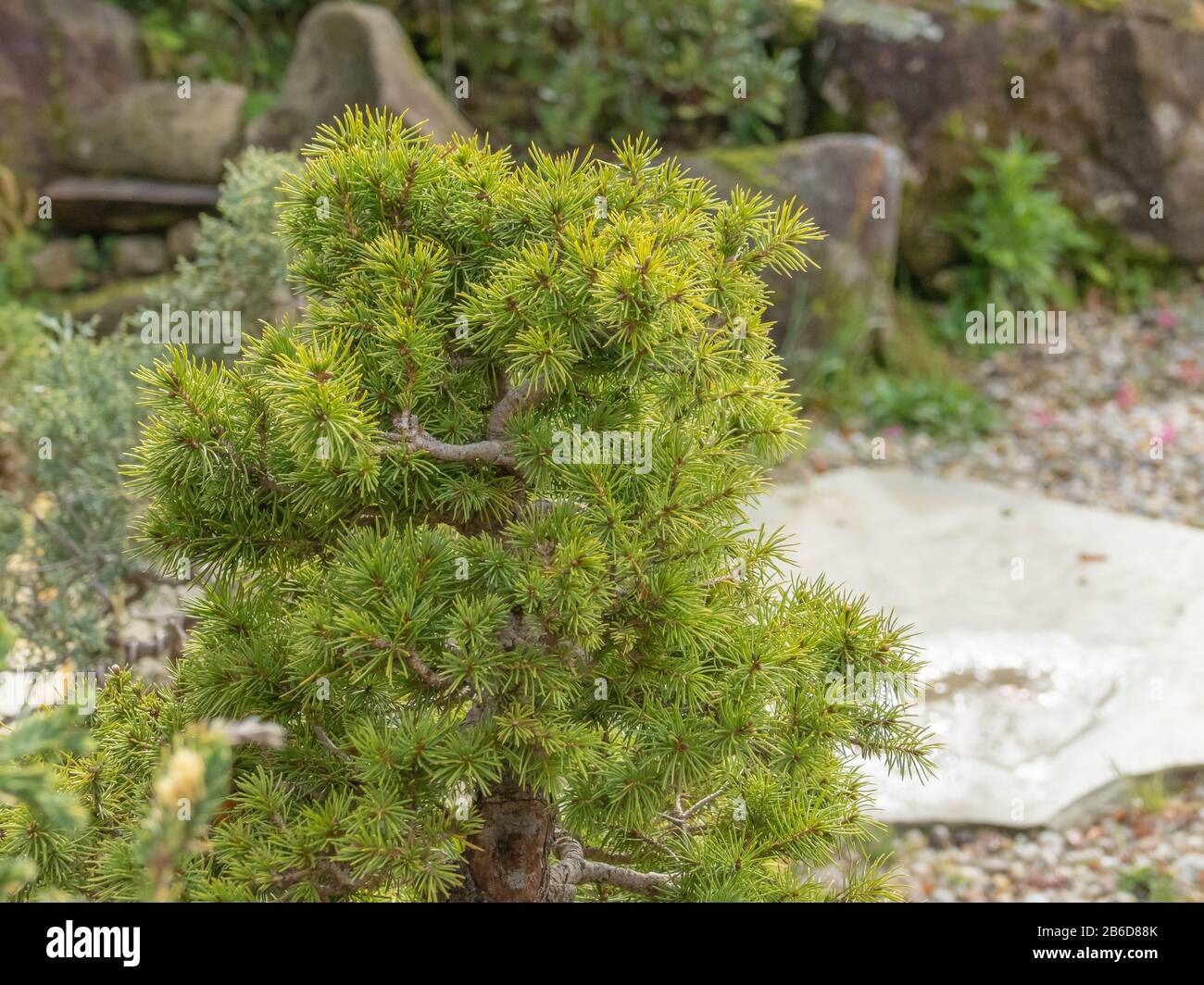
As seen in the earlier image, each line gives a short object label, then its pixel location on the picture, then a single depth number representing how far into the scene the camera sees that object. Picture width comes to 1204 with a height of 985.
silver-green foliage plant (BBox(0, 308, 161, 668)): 3.08
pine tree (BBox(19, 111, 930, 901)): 1.42
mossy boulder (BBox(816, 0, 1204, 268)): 7.05
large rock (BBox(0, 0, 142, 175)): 6.45
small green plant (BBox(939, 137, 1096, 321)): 6.95
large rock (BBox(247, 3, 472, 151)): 5.64
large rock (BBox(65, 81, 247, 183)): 6.36
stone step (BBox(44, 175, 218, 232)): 6.29
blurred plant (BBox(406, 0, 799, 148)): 6.41
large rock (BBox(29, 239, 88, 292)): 6.34
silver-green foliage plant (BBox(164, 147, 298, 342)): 3.41
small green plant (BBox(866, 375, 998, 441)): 6.19
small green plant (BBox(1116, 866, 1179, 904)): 3.19
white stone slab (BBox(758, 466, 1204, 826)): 3.65
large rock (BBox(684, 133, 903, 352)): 6.16
